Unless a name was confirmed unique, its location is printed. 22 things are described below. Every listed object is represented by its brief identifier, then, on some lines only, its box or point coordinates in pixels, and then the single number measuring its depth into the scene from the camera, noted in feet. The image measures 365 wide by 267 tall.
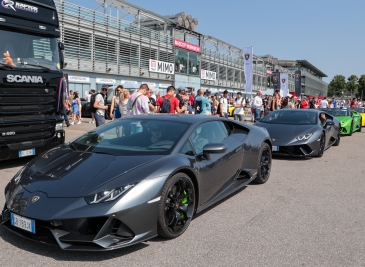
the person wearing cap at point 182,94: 32.60
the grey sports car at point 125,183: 9.95
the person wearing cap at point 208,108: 38.29
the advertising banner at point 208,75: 152.46
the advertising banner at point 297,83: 188.75
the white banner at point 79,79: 87.30
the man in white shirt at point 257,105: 47.32
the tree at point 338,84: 445.37
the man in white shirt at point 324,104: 76.23
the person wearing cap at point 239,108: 45.83
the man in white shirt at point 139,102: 28.22
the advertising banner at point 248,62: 77.28
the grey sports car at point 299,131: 27.89
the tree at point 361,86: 413.10
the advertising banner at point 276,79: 122.38
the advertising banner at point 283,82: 121.70
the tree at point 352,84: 427.74
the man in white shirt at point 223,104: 43.24
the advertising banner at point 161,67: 118.40
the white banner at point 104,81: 97.05
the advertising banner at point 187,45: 131.44
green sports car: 48.91
